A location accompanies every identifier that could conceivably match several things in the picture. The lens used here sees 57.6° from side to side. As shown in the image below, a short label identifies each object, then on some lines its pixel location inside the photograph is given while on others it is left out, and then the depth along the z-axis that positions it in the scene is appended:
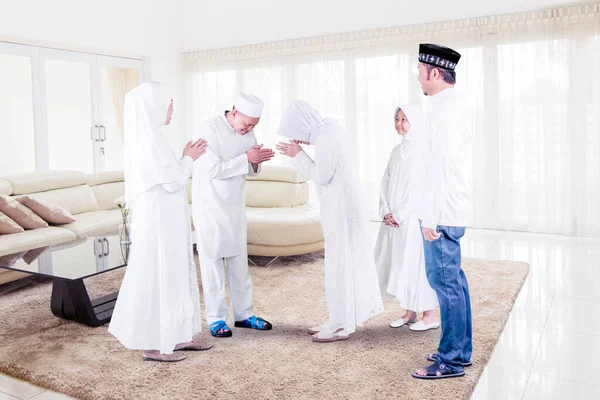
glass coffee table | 3.37
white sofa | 4.64
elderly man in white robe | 3.11
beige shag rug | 2.44
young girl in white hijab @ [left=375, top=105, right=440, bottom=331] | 3.16
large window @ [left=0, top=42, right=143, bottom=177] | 6.28
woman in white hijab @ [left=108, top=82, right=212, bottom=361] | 2.67
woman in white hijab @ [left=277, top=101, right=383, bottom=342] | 2.93
